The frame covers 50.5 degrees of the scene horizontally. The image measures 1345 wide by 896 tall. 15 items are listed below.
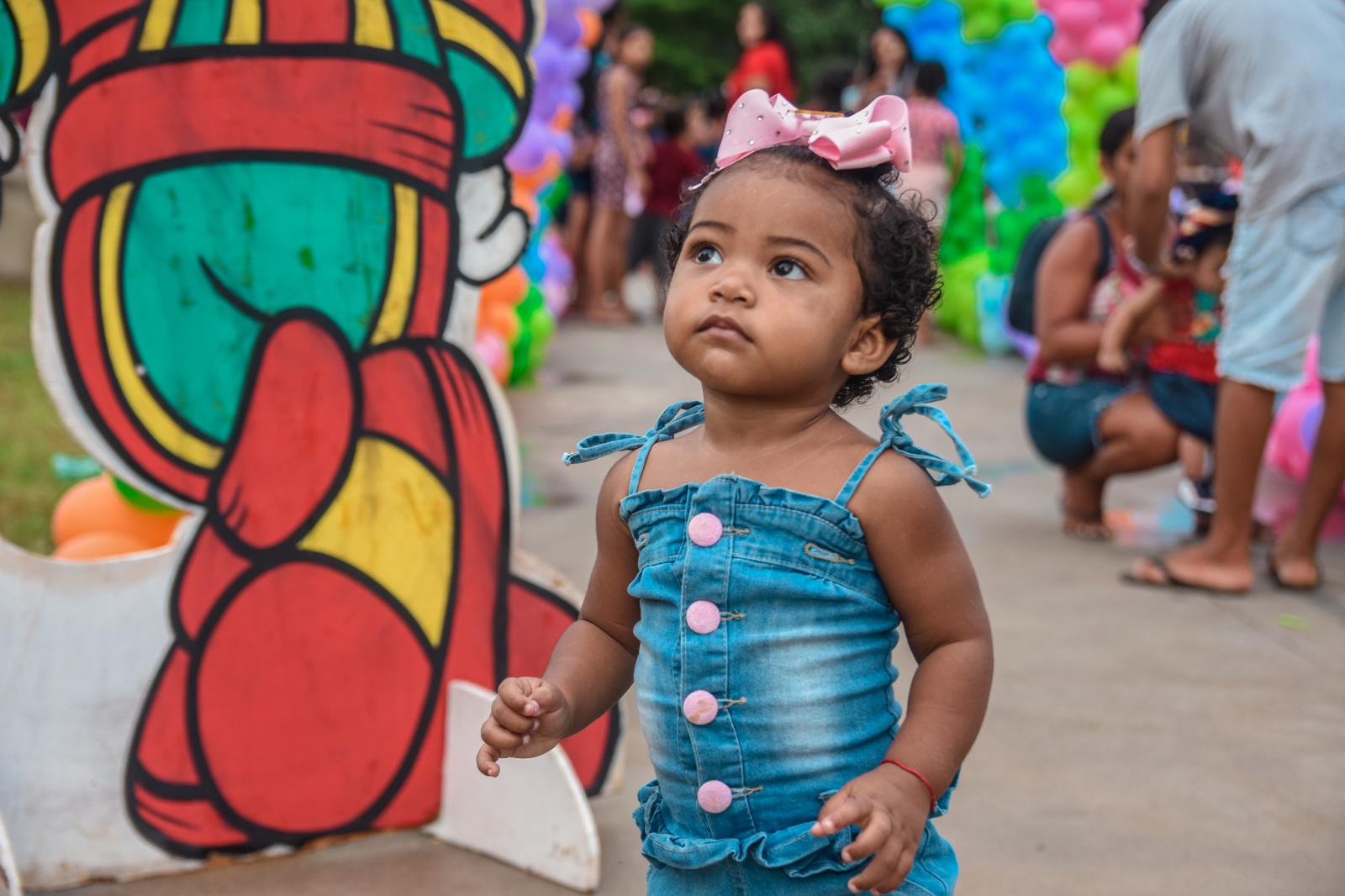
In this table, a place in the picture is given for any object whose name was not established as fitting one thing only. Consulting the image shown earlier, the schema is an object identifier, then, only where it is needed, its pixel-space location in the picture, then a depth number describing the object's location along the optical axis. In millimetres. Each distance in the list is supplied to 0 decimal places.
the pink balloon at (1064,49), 7730
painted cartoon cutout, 2365
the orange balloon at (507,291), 6562
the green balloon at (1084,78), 7773
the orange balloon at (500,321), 6570
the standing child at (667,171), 10711
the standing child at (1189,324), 4367
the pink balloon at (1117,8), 7500
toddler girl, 1547
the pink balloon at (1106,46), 7578
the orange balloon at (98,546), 3508
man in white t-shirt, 3746
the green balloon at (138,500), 3252
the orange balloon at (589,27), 8008
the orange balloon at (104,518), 3775
